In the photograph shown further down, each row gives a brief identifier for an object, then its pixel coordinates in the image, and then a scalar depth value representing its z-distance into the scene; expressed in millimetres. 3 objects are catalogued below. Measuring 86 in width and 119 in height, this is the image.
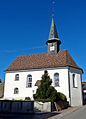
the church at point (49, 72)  24422
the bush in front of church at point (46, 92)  17812
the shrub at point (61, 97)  19578
